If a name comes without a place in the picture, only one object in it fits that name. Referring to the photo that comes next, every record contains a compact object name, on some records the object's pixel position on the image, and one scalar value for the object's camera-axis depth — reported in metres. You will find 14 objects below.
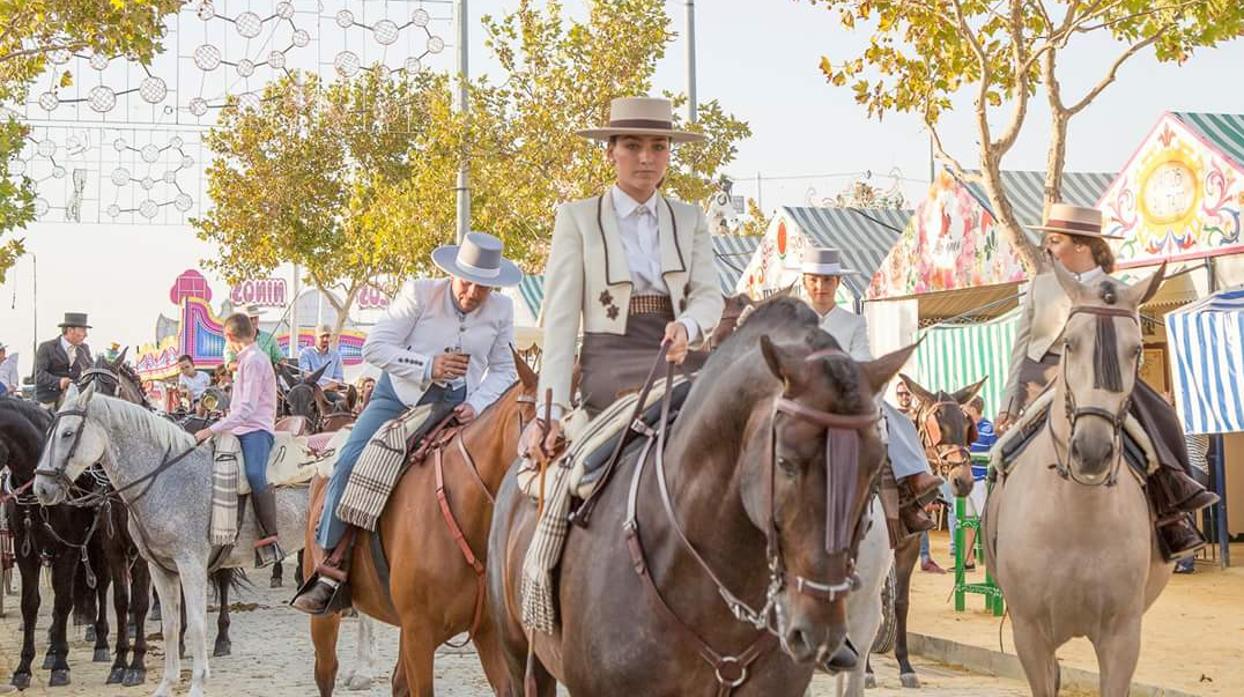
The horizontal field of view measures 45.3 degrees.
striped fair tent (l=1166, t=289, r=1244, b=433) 13.68
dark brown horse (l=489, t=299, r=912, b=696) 3.57
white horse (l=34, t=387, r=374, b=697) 10.64
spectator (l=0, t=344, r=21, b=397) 24.42
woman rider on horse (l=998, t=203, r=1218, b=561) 7.43
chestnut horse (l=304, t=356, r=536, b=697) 7.34
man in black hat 17.89
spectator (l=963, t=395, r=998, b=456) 17.29
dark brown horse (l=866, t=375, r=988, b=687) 13.23
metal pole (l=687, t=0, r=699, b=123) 25.16
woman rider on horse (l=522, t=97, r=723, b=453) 5.48
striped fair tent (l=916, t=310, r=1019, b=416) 17.75
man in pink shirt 11.32
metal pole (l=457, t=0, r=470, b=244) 23.48
